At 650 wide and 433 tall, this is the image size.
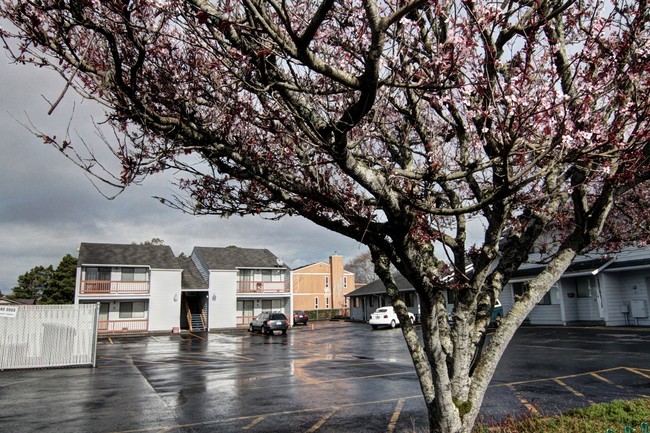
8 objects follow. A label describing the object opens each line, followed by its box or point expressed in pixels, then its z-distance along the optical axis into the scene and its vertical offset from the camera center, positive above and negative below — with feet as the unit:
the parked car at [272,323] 123.34 -4.28
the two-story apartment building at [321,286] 231.50 +10.48
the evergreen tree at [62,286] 165.48 +9.94
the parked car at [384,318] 122.31 -3.67
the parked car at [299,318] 166.50 -4.10
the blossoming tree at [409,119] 12.64 +5.86
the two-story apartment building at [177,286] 138.82 +7.89
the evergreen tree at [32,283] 177.17 +12.04
